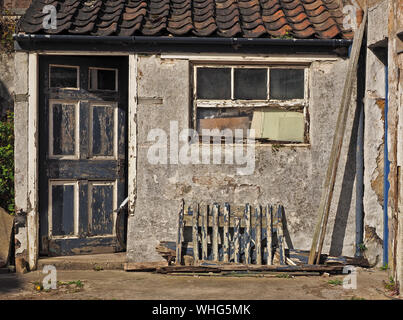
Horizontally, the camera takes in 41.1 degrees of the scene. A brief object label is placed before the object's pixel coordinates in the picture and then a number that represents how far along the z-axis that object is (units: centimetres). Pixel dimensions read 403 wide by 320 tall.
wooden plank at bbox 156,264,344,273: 683
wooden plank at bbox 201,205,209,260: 707
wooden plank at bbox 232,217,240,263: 704
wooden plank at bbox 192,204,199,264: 704
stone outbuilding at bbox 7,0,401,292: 729
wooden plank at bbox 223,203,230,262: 705
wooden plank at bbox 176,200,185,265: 701
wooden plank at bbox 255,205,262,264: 700
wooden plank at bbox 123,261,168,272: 716
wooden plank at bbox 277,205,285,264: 702
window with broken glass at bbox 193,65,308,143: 748
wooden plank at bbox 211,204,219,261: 705
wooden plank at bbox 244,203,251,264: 703
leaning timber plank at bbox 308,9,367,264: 710
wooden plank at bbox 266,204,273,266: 700
